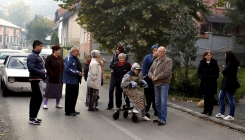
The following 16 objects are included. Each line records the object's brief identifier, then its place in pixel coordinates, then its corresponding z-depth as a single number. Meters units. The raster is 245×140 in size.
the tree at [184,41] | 15.75
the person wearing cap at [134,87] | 9.78
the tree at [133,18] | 18.42
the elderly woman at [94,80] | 11.14
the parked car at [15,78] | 13.86
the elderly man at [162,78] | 9.54
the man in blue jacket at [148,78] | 10.74
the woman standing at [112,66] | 11.38
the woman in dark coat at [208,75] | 10.74
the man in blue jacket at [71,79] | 10.53
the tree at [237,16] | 29.00
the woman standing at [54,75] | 10.95
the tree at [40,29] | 74.12
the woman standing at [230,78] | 10.30
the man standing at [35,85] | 9.17
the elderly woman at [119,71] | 10.93
